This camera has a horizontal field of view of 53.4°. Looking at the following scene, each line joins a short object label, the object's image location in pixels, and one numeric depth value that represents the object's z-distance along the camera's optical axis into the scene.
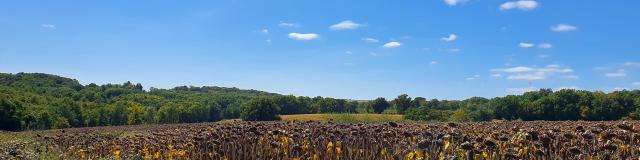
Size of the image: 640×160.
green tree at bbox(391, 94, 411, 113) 141.04
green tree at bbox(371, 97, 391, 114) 158.62
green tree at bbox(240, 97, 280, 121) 81.19
